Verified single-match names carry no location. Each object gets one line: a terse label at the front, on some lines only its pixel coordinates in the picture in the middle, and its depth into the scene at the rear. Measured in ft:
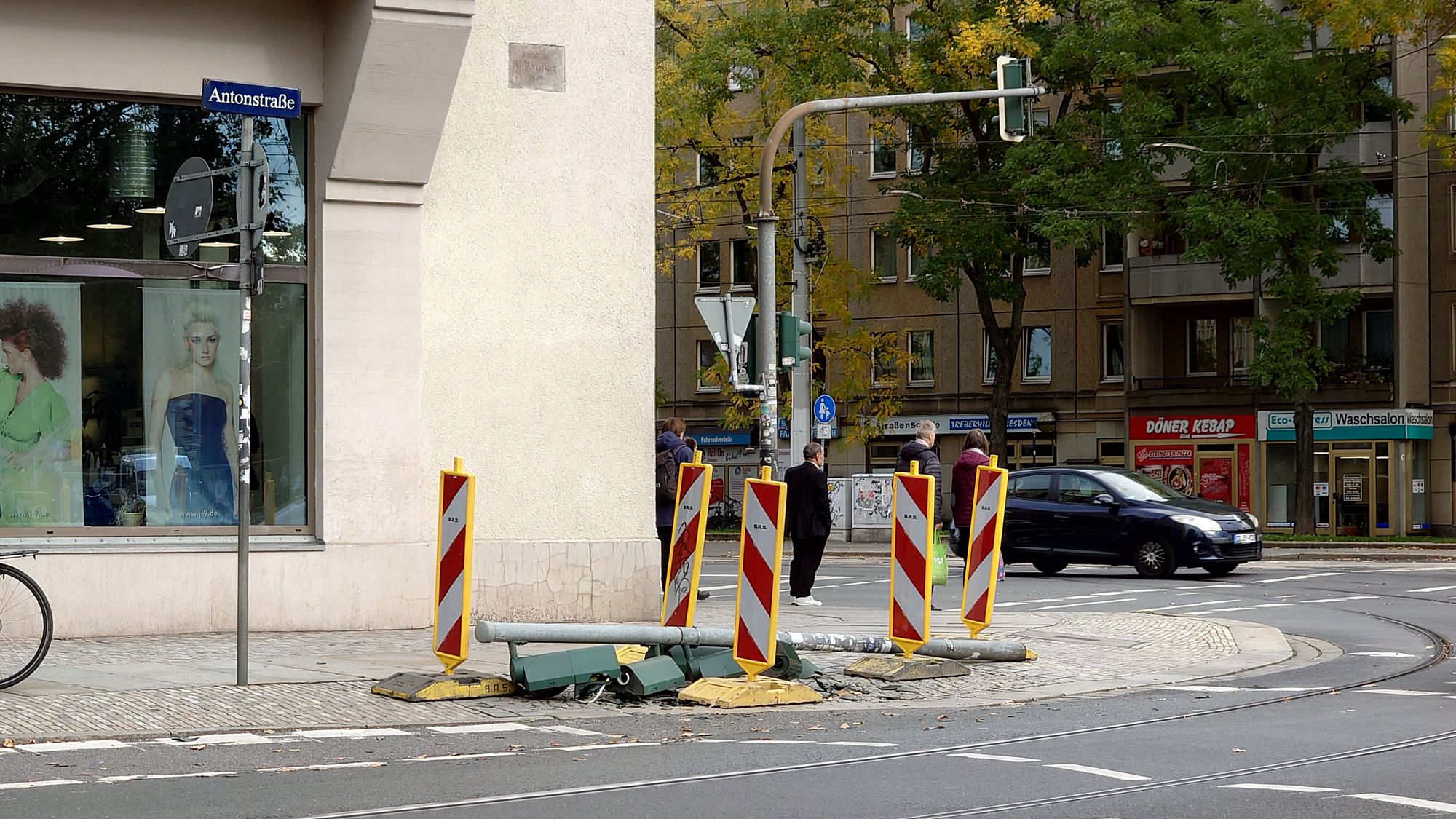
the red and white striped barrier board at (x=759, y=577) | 35.12
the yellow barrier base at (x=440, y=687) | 33.86
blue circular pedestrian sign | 111.65
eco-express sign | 142.41
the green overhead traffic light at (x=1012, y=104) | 63.87
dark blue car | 79.71
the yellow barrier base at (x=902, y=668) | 38.37
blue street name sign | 34.55
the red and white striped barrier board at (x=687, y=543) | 37.96
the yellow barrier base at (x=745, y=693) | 34.53
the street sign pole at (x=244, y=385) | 34.53
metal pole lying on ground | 34.73
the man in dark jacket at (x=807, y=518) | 60.23
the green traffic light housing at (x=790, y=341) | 55.72
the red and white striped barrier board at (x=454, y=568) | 34.88
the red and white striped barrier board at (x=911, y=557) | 38.58
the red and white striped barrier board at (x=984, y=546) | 40.96
